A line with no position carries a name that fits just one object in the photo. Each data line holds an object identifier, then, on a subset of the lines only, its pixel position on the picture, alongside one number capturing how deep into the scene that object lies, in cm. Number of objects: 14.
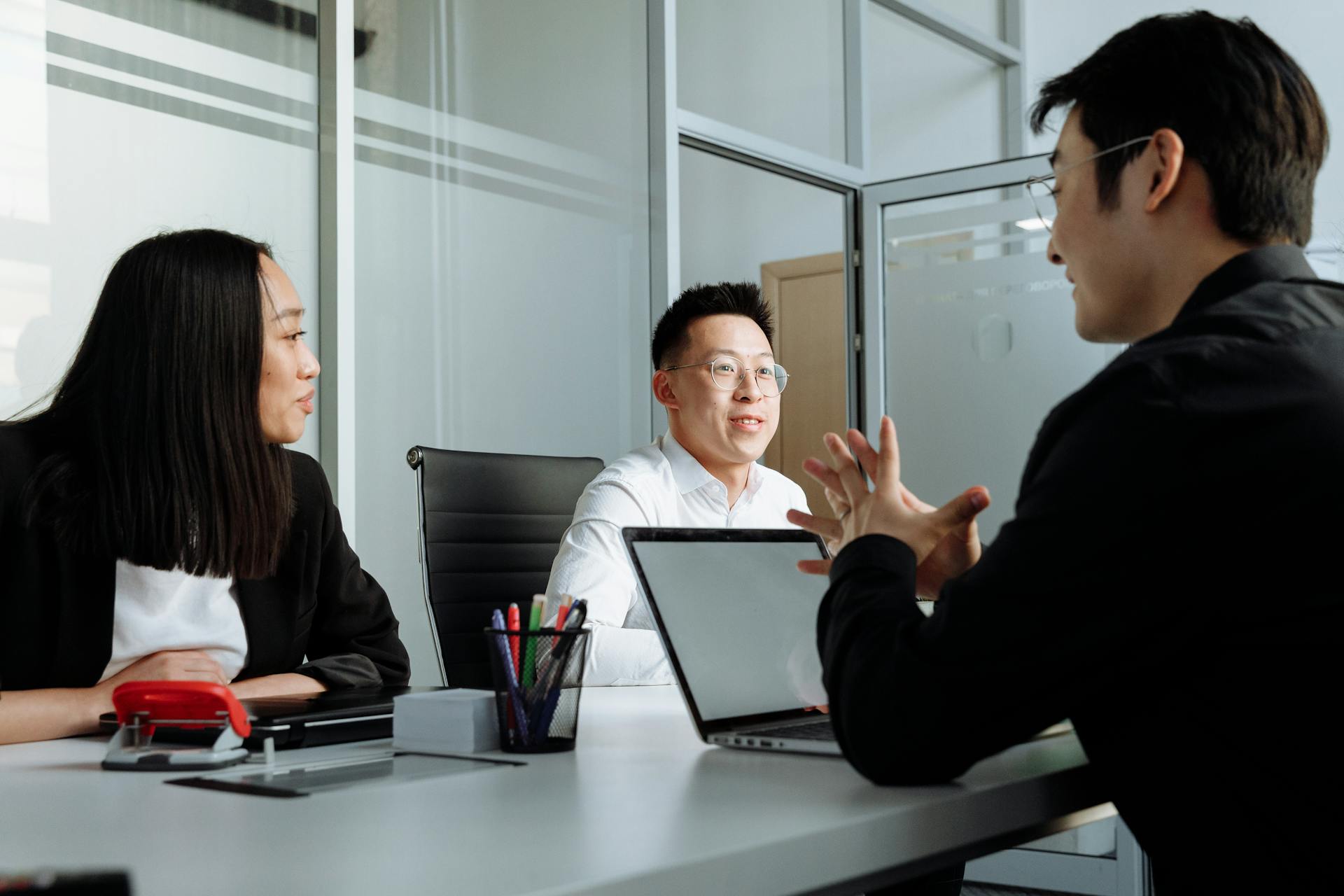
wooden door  549
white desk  68
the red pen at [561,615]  113
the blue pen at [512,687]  110
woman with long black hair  148
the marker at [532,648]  111
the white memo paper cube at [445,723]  111
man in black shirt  80
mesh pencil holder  110
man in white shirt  212
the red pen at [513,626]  111
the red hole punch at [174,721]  104
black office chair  226
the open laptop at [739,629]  114
